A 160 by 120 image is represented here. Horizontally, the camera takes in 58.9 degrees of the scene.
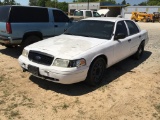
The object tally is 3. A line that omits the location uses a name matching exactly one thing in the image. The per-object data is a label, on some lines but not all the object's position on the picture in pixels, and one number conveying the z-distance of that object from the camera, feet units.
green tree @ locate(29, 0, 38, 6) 262.40
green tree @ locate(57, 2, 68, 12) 192.70
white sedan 10.06
